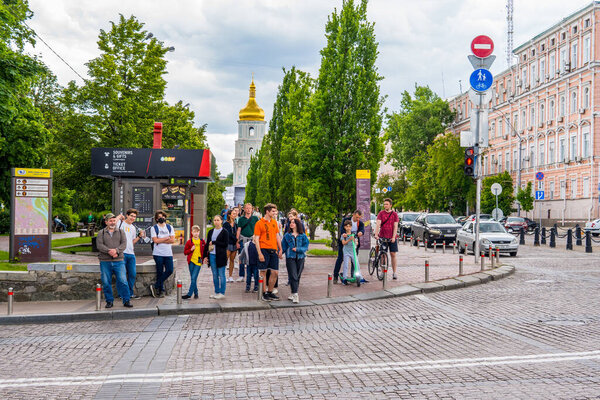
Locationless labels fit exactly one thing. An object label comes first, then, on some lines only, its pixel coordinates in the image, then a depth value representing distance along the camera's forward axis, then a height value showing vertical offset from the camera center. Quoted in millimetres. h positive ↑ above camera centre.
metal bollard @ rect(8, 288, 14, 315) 10241 -1525
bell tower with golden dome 128250 +16778
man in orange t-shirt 11891 -584
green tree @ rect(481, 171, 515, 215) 55938 +1956
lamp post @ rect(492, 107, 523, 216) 60722 +4257
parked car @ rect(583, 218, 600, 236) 42344 -537
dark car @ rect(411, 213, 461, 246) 29875 -580
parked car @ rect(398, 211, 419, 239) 36628 -412
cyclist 14883 -279
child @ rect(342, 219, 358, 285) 13820 -706
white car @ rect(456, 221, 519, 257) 23562 -829
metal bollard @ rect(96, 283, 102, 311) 10719 -1479
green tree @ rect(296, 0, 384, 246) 23516 +3409
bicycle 14602 -993
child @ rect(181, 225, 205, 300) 12172 -880
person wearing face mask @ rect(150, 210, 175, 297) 11938 -761
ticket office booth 22656 +1325
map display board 14289 -120
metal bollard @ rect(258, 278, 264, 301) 11756 -1435
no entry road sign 17938 +4970
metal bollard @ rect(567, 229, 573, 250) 27662 -1025
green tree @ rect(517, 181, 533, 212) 51219 +1540
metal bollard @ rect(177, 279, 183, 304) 11258 -1497
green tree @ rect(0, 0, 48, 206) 16047 +2925
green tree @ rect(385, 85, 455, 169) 81500 +11868
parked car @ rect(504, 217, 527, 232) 48656 -514
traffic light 17547 +1588
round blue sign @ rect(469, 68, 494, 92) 17844 +3952
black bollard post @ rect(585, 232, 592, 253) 25788 -1070
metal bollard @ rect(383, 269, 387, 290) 13578 -1441
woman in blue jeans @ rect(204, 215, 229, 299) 12391 -831
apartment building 53125 +10025
